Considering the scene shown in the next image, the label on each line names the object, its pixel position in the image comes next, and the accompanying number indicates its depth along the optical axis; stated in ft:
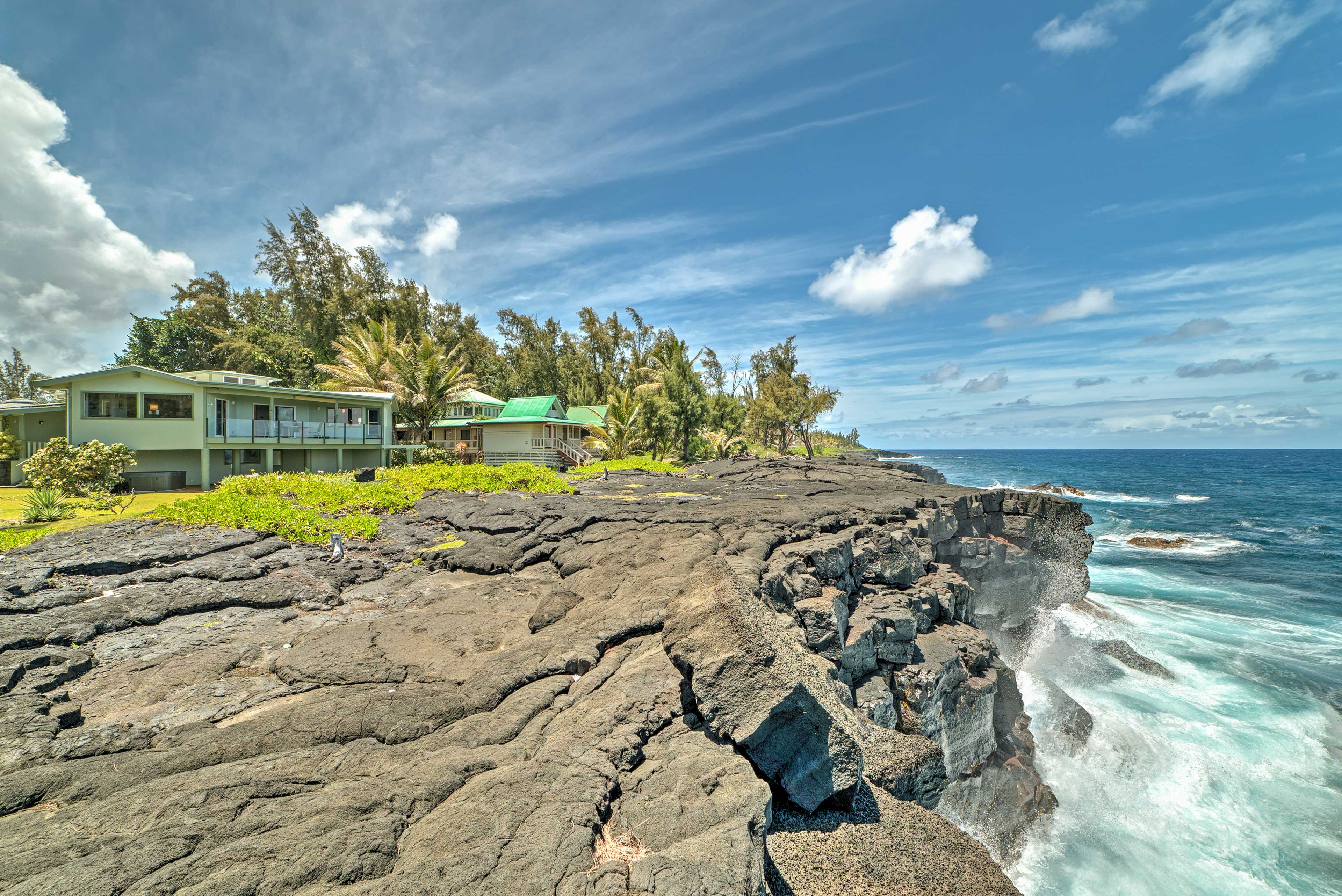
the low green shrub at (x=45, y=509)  43.14
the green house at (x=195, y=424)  67.00
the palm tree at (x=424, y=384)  97.76
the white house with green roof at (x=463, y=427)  121.80
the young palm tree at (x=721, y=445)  134.72
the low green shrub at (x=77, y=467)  51.96
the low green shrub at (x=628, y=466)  86.84
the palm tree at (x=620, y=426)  113.70
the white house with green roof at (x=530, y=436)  114.11
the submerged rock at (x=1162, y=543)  103.76
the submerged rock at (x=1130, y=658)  49.01
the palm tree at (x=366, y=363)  104.99
